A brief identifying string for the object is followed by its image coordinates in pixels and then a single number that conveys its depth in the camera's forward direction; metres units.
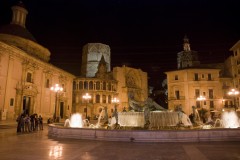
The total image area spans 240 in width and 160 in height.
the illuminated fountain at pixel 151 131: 9.39
